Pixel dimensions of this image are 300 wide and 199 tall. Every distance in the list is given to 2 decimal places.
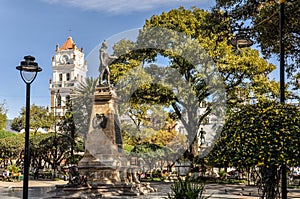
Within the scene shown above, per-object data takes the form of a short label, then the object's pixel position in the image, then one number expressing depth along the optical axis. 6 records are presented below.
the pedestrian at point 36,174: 31.78
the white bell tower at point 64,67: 57.41
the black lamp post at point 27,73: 8.66
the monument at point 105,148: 16.92
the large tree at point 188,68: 23.05
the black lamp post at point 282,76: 7.78
